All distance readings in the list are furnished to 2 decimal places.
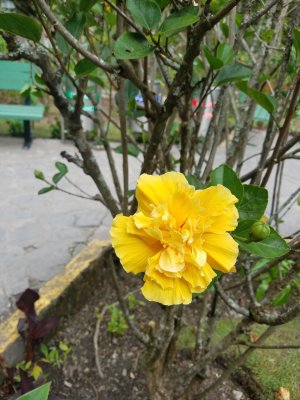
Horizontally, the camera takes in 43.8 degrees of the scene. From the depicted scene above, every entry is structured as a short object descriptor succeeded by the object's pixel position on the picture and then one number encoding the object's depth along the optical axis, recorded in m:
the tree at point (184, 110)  0.59
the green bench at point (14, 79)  4.21
